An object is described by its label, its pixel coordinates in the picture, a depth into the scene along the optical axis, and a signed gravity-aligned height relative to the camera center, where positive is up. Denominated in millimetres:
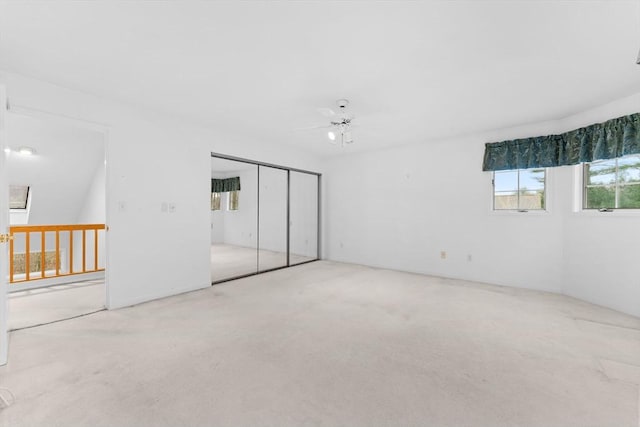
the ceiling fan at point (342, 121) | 3071 +1165
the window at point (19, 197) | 4836 +243
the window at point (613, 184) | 3088 +376
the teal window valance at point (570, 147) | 2952 +875
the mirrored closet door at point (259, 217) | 4719 -98
